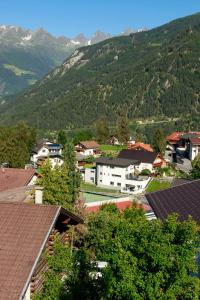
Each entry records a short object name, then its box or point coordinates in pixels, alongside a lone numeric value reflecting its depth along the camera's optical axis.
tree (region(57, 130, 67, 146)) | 136.88
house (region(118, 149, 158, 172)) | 95.94
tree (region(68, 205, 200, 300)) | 13.34
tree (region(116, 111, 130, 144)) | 131.00
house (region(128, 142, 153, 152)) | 118.14
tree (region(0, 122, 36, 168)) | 69.50
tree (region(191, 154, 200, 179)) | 61.44
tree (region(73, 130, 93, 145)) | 134.82
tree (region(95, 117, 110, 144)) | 135.62
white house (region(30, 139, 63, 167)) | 114.23
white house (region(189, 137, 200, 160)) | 114.81
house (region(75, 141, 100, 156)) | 120.81
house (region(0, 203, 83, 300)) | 14.24
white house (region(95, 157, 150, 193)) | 86.49
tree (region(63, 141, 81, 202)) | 47.97
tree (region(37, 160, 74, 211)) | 36.62
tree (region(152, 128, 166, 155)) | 114.78
